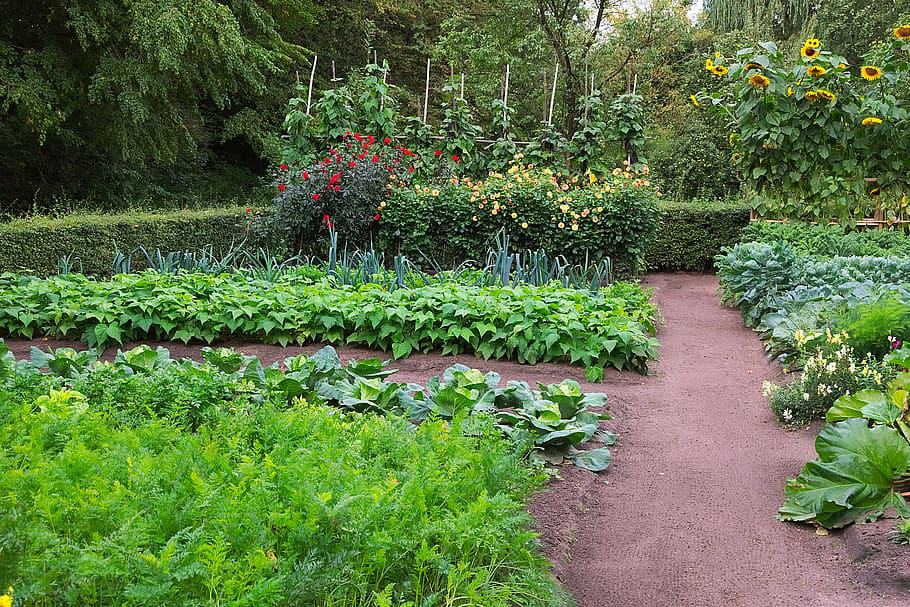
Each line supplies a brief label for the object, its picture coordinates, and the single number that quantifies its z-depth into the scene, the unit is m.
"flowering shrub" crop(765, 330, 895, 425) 4.95
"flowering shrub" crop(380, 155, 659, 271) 10.03
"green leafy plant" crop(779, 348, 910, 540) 3.42
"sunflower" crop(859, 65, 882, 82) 9.39
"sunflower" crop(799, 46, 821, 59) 9.40
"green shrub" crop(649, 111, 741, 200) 17.27
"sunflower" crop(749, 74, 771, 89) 9.23
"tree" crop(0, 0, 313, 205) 13.20
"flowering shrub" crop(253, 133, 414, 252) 10.18
